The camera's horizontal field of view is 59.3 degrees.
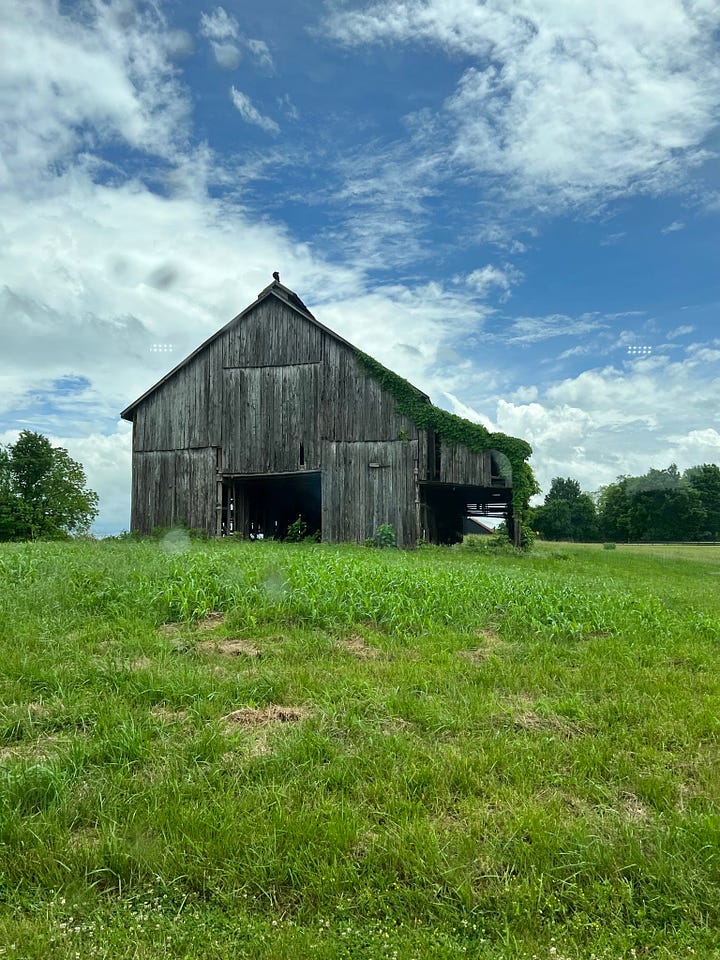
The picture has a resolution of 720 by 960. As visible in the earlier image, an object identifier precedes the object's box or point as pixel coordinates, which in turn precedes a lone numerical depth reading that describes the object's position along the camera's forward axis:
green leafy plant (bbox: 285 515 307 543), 24.97
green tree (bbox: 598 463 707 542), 72.44
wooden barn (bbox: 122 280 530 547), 23.38
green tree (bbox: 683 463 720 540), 73.62
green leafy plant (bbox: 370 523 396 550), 22.55
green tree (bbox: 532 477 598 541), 81.56
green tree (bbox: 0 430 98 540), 40.00
